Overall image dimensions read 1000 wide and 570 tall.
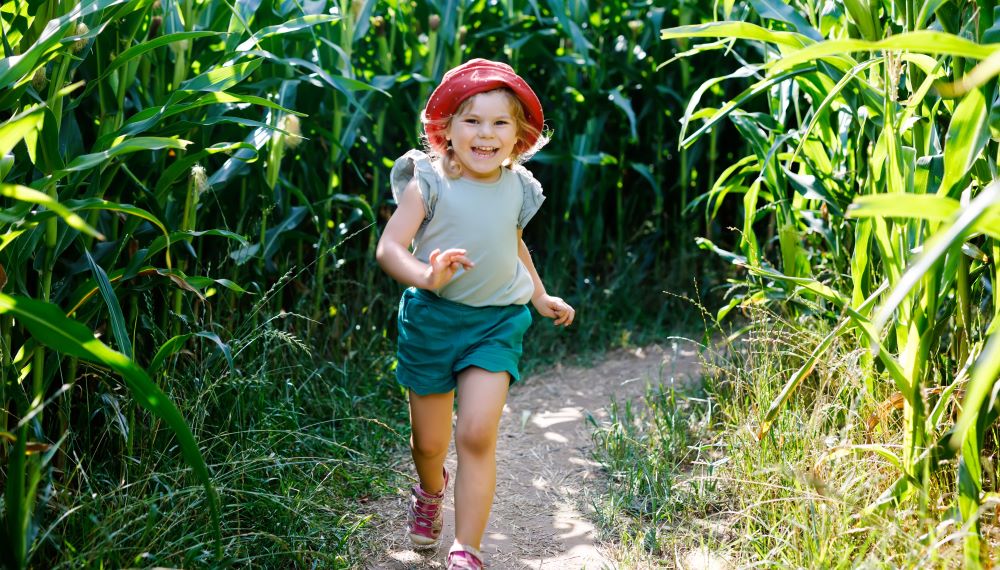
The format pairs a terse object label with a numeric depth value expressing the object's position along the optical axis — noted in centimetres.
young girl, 236
